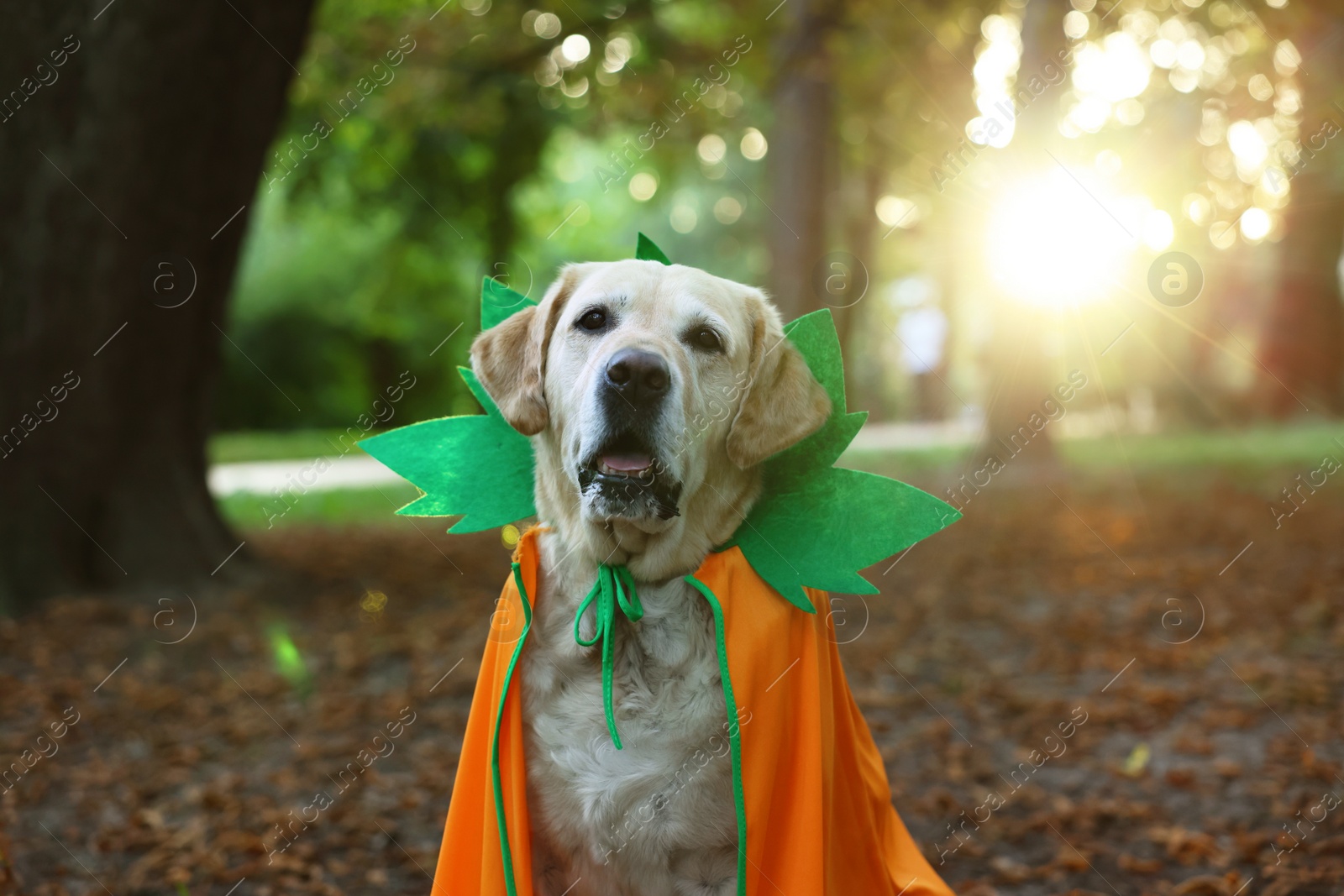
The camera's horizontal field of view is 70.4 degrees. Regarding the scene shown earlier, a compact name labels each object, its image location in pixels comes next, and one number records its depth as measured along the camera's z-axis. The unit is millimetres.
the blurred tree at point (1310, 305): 16559
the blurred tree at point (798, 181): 9930
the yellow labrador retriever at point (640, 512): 2309
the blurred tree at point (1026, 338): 10297
